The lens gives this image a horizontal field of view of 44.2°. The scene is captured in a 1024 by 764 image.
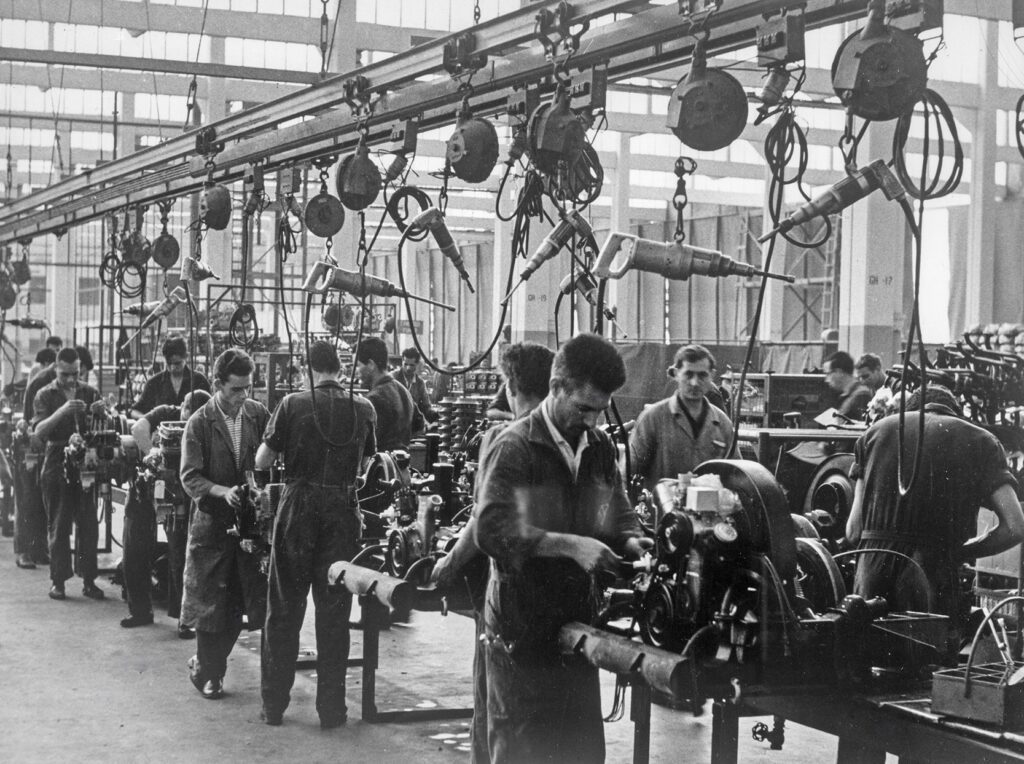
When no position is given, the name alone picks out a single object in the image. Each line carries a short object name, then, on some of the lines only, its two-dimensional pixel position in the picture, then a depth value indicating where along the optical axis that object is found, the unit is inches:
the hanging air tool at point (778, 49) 128.0
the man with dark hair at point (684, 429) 226.2
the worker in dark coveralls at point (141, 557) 297.1
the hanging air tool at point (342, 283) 199.1
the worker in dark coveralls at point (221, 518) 237.5
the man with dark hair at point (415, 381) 421.1
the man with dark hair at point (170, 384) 333.4
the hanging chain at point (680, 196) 161.5
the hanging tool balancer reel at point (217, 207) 249.1
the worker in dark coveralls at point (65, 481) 337.7
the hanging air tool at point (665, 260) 148.3
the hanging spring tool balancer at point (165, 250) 293.7
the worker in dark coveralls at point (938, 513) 161.2
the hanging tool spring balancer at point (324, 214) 224.7
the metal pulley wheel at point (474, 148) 169.9
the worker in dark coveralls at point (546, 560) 122.8
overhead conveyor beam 137.0
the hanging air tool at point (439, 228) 176.7
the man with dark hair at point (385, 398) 294.7
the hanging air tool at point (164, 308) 284.7
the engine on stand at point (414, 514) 164.2
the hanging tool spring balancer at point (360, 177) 196.1
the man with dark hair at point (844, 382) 346.9
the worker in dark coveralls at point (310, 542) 217.0
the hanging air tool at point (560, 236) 163.3
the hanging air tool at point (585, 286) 169.4
